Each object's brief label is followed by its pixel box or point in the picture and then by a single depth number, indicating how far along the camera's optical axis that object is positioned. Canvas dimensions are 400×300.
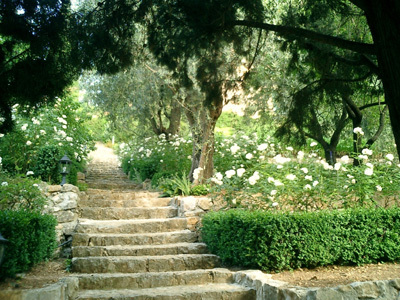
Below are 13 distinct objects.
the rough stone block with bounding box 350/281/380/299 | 4.87
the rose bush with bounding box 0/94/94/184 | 8.76
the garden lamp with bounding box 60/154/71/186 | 8.22
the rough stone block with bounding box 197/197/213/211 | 8.28
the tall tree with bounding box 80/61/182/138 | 11.26
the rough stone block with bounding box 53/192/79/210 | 7.82
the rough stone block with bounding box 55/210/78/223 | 7.71
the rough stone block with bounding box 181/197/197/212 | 8.29
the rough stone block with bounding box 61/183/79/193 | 8.00
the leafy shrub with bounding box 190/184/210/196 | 8.97
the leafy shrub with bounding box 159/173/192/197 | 9.09
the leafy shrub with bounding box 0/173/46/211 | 6.71
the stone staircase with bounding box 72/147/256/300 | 5.65
